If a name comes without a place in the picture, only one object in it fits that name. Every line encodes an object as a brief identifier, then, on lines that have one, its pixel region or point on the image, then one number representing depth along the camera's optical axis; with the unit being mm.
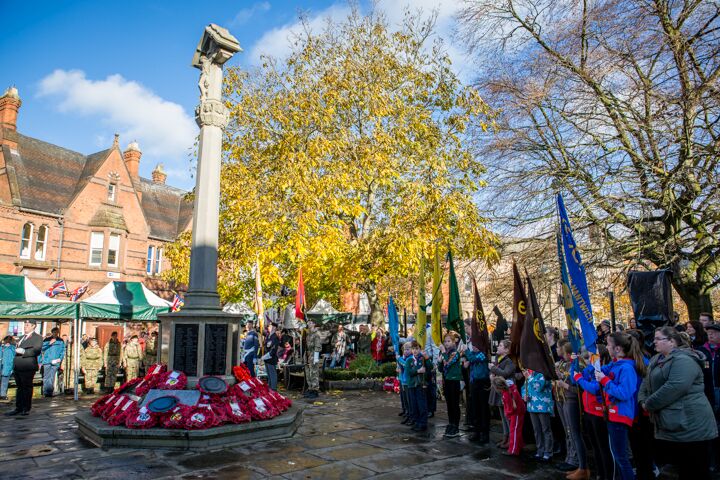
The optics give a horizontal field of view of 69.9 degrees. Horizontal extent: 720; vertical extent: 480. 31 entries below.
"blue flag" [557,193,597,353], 5469
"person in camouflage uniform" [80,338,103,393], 15852
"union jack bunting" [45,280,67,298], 23359
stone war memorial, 8023
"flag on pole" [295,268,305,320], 15680
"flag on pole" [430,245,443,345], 9773
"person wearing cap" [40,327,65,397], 15031
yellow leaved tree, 16484
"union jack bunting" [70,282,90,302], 24520
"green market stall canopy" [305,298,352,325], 27738
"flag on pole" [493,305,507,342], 12344
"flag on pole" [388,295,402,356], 12174
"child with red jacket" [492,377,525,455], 7836
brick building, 29500
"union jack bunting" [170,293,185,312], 17781
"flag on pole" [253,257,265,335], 14266
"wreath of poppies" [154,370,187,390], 8875
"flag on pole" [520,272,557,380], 6492
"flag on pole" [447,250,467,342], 9602
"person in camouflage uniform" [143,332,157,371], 17438
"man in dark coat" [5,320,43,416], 11148
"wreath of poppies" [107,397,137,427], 8284
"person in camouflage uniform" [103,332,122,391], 16406
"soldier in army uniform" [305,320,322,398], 14208
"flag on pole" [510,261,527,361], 7316
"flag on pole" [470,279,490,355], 8984
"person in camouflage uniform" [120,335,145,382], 16531
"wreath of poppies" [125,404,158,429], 8016
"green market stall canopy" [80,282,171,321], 15336
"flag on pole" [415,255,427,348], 10405
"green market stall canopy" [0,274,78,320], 14094
